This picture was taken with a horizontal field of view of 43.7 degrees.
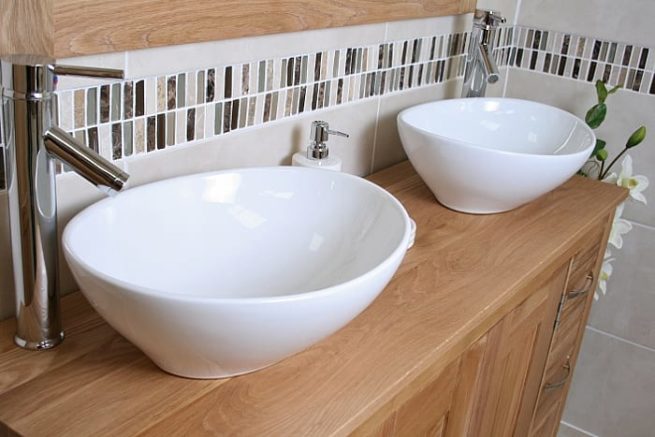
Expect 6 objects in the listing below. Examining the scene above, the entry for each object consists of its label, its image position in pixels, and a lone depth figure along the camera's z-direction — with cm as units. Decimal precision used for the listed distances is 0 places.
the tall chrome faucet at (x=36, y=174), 85
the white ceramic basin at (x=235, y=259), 81
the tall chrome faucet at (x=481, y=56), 170
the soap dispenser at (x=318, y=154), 133
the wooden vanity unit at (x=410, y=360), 88
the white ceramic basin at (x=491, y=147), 141
